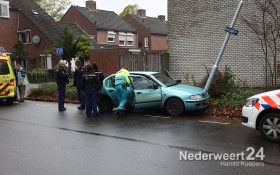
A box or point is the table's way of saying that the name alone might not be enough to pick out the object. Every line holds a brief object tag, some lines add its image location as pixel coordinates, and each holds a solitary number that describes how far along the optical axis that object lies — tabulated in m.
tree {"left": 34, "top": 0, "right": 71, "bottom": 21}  61.72
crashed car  10.36
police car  7.04
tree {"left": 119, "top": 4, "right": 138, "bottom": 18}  74.56
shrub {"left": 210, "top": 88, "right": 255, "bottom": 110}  10.89
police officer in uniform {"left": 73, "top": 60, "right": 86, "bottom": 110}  12.42
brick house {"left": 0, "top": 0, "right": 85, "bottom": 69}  36.84
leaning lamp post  11.41
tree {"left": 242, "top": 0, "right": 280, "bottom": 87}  13.98
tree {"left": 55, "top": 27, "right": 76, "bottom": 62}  31.34
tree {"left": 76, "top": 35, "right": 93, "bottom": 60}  31.75
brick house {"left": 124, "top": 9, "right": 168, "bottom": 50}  53.88
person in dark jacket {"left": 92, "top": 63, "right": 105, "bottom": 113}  11.01
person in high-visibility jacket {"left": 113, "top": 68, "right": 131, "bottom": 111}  10.45
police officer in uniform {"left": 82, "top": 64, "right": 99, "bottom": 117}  10.63
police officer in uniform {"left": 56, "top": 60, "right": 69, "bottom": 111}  12.29
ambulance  14.31
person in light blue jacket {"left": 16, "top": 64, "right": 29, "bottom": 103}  15.66
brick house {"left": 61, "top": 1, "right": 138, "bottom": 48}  45.00
